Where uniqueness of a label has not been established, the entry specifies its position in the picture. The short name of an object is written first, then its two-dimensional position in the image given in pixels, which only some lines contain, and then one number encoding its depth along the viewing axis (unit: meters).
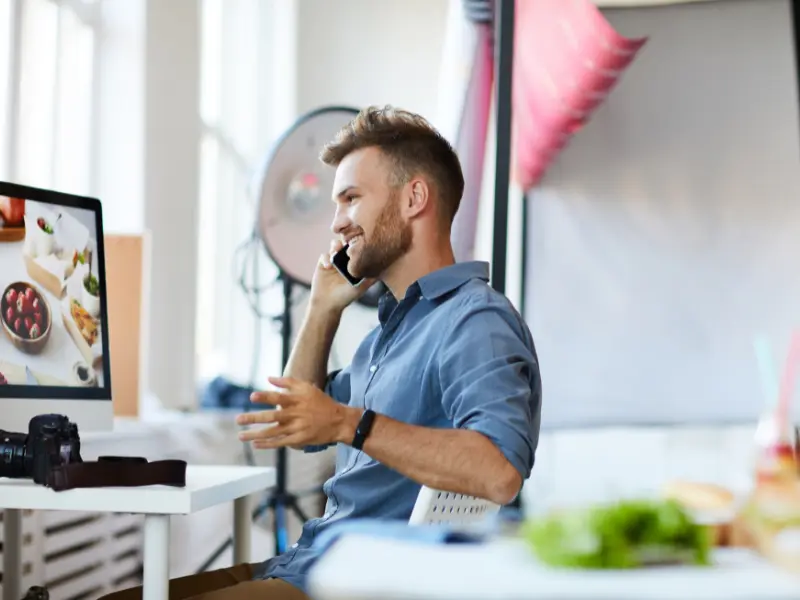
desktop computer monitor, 2.63
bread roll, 1.21
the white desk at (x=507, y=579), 1.01
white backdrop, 4.62
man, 2.28
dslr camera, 2.40
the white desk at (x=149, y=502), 2.30
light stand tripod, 4.36
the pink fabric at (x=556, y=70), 3.60
